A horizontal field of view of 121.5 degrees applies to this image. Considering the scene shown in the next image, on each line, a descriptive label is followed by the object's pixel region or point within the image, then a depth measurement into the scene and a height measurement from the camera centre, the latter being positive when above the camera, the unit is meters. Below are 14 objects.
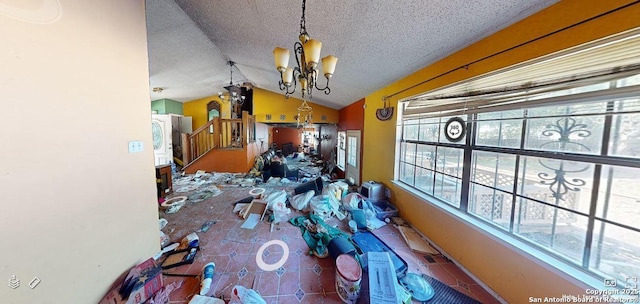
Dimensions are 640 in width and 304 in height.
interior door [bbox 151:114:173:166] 5.95 -0.08
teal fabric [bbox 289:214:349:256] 2.14 -1.26
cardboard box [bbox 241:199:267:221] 3.00 -1.21
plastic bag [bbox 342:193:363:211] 3.02 -1.05
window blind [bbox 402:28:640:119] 1.01 +0.49
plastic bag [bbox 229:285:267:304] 1.40 -1.26
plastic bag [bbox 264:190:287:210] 3.13 -1.10
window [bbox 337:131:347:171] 5.71 -0.34
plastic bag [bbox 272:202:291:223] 2.86 -1.21
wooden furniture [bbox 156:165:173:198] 3.62 -0.91
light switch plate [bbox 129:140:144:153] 1.68 -0.10
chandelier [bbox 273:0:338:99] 1.26 +0.61
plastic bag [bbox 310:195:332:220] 2.96 -1.13
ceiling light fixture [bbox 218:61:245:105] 4.86 +1.26
